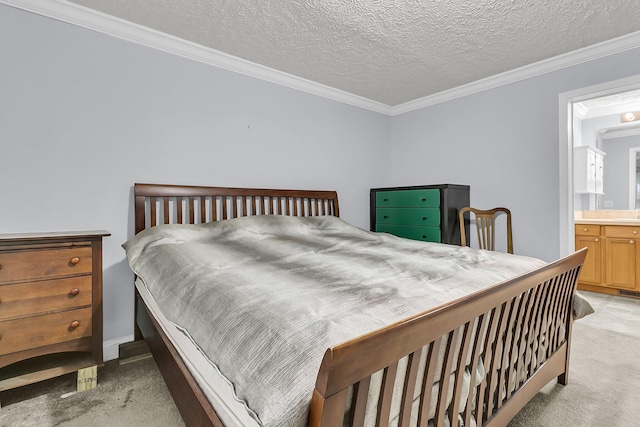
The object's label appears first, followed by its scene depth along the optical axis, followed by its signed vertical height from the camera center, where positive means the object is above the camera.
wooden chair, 3.20 -0.12
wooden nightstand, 1.64 -0.52
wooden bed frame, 0.64 -0.43
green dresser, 3.33 +0.03
